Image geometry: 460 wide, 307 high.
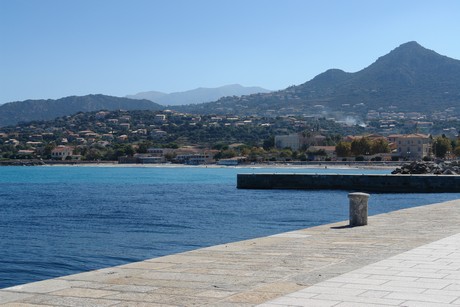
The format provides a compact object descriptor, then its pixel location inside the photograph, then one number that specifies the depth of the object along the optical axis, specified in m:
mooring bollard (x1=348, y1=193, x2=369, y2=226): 16.05
